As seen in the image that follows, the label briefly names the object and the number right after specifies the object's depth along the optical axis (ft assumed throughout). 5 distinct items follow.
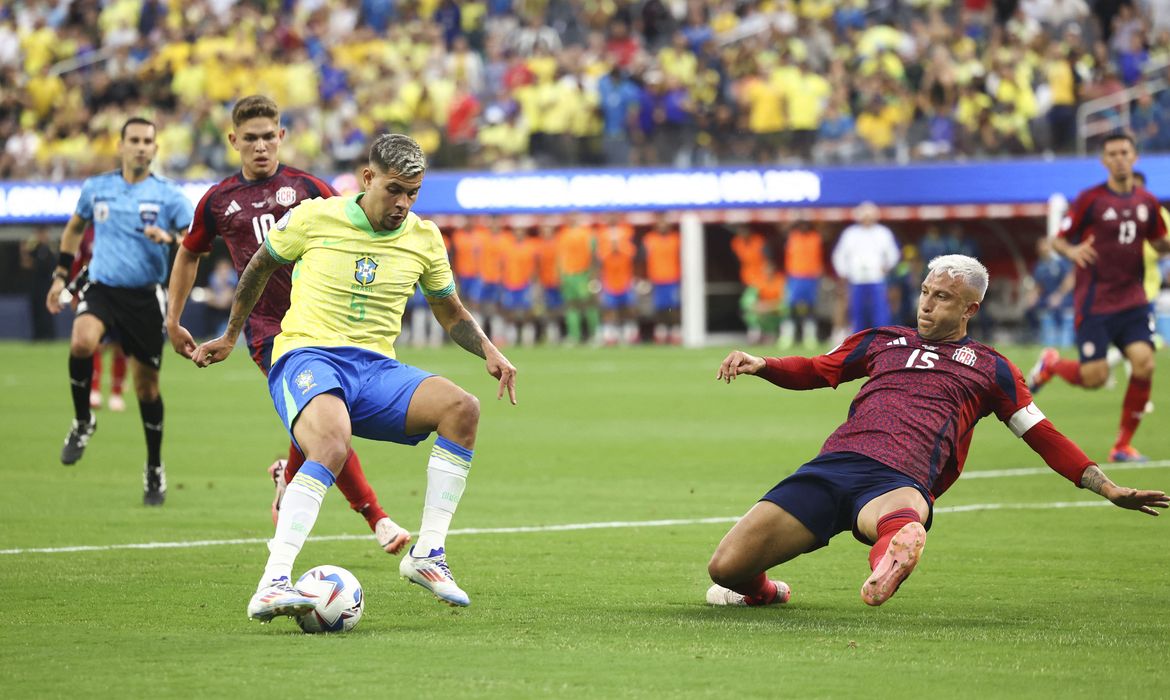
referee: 77.46
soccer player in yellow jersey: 48.52
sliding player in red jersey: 47.50
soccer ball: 45.03
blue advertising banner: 184.55
